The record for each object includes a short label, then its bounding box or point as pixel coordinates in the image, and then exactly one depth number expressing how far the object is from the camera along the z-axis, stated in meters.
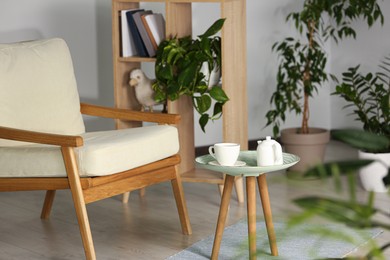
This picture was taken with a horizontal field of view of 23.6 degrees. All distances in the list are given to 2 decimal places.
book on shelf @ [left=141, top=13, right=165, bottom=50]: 4.32
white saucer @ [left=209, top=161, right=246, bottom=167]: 3.15
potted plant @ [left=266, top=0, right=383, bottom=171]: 5.08
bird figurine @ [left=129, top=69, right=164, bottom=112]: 4.36
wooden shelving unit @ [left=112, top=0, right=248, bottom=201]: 4.19
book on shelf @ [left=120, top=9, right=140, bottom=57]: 4.35
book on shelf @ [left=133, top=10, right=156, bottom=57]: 4.33
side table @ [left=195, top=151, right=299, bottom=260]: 3.01
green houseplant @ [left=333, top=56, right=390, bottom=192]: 4.43
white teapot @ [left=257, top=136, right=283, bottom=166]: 3.09
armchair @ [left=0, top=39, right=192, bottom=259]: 3.20
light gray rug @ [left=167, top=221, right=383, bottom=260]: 3.42
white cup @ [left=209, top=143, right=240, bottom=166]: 3.14
